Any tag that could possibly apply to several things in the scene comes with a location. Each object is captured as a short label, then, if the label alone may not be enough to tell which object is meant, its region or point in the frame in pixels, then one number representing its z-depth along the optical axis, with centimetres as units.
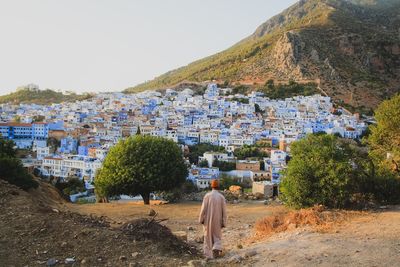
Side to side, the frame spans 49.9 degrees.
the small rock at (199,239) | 1067
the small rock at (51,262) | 727
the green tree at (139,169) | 2291
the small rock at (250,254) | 778
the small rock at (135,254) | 757
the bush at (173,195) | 2777
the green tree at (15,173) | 2008
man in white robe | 781
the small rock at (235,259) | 751
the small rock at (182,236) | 998
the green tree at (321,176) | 1365
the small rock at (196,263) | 719
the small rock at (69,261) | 736
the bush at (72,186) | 4162
